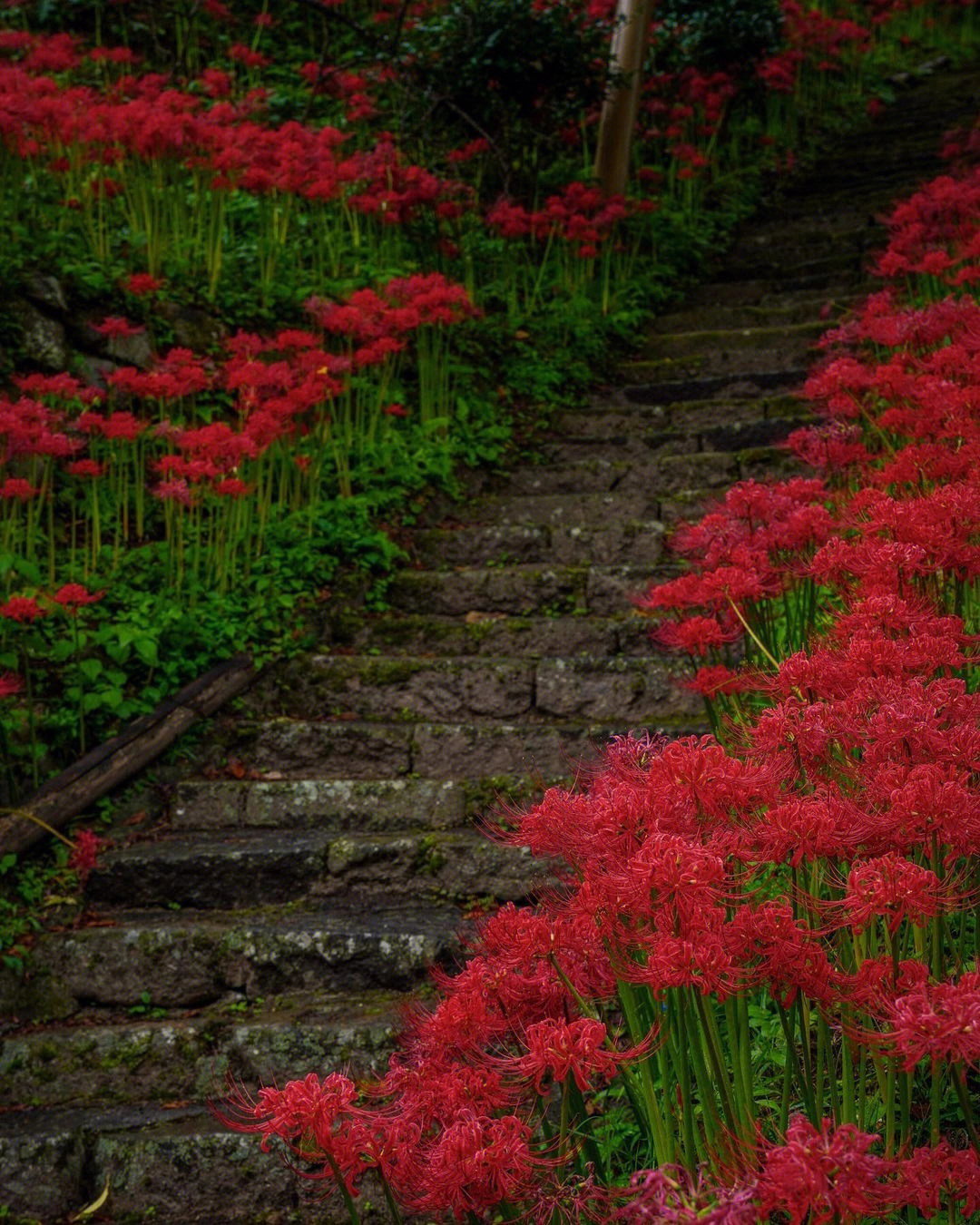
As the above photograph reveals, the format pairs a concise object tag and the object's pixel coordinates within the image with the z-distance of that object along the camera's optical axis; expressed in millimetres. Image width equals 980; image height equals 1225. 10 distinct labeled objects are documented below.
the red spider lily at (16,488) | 4043
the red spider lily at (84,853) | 3823
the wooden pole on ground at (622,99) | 8773
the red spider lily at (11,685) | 3596
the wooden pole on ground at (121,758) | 3854
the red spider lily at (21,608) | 3738
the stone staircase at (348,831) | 3021
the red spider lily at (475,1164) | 1456
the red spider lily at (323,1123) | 1475
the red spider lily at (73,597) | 3885
